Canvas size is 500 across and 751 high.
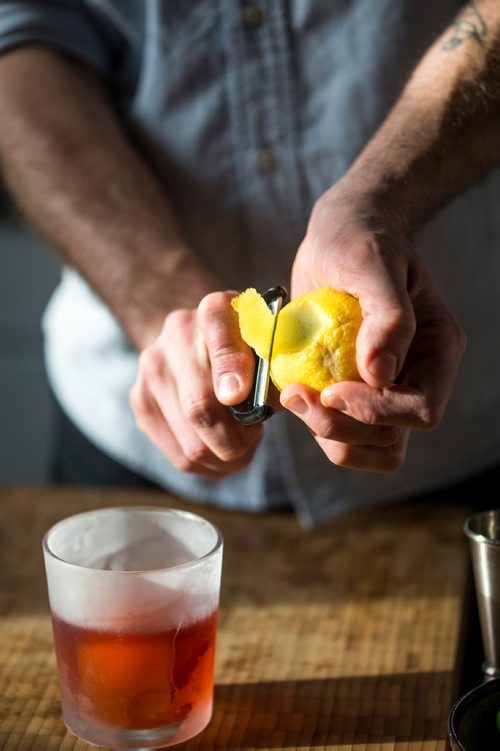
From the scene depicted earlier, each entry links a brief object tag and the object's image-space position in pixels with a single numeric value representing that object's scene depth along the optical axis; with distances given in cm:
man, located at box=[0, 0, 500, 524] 69
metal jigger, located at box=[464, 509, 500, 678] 64
